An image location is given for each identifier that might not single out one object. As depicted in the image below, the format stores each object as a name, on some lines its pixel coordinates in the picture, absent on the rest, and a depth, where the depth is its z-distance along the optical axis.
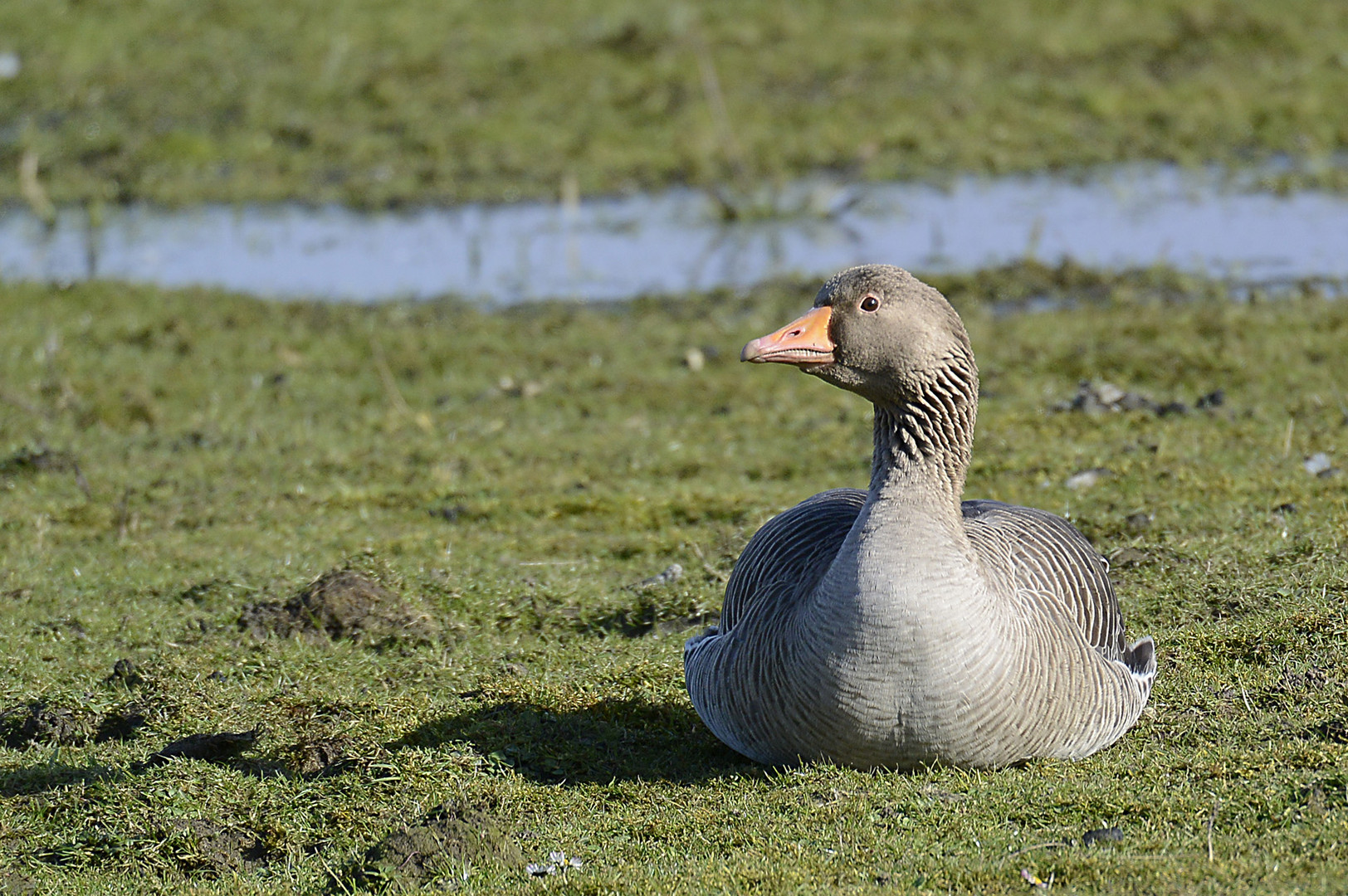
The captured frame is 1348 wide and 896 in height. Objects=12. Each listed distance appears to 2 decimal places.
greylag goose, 11.45
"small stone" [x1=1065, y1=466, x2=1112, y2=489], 21.45
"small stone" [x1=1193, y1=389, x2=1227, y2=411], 24.91
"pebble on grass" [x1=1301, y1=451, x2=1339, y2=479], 21.06
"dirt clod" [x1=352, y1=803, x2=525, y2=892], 11.52
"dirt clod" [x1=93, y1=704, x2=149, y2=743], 15.22
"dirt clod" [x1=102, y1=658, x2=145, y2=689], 16.39
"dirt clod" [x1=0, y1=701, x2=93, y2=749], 15.18
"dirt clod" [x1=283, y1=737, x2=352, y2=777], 13.70
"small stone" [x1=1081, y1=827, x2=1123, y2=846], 10.87
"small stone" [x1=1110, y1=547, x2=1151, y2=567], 18.02
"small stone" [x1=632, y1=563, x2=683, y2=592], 18.94
